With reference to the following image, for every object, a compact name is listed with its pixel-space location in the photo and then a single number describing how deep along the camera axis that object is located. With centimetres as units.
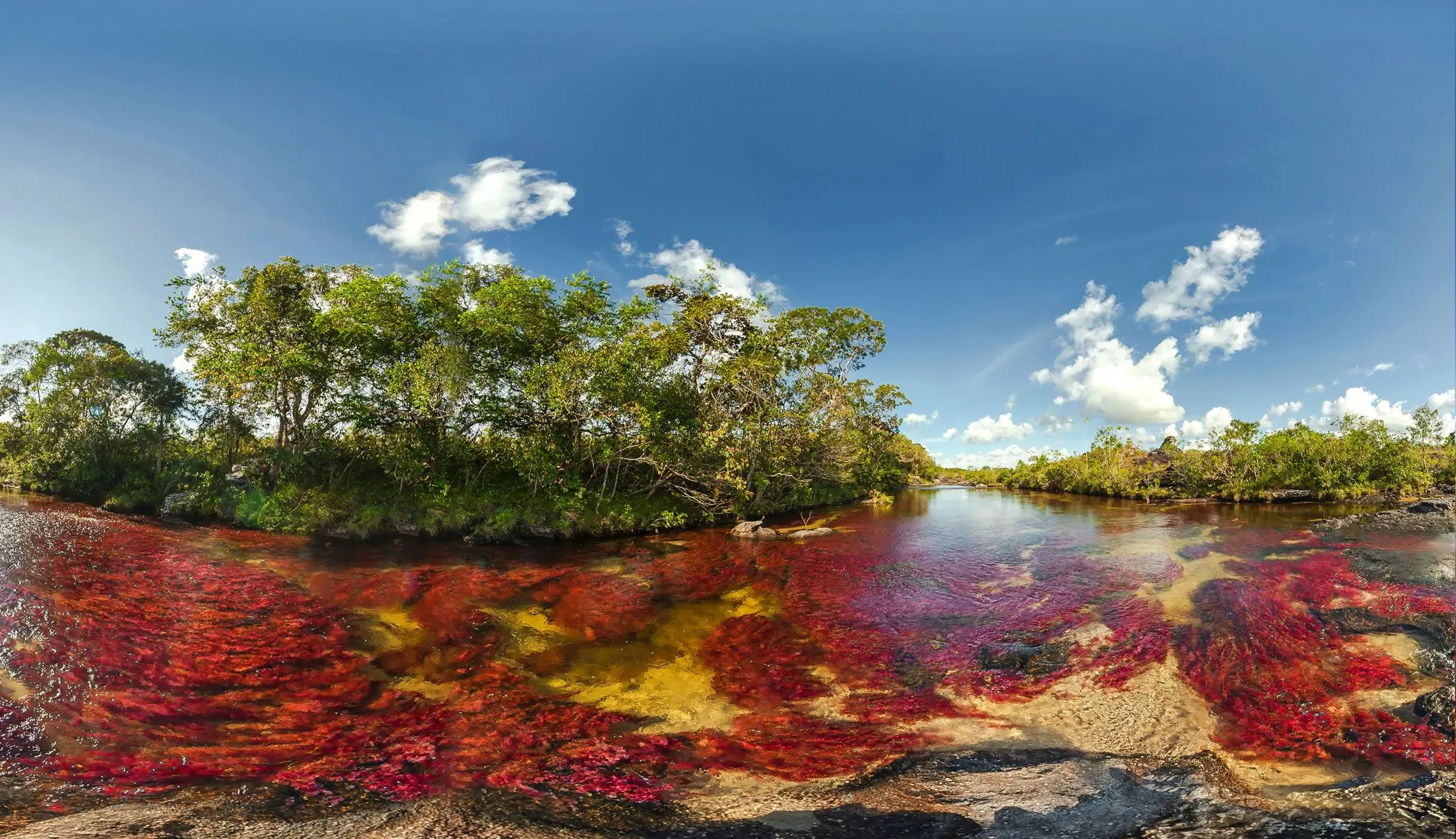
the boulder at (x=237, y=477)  2603
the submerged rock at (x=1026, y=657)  999
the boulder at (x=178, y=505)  2583
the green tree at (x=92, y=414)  2942
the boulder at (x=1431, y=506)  2977
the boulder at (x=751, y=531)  2602
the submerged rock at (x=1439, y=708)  714
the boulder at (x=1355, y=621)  1119
